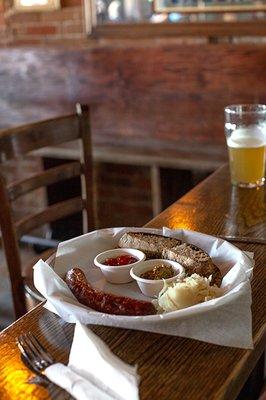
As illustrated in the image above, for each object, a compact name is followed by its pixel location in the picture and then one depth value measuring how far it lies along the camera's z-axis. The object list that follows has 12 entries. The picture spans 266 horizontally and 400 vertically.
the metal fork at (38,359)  0.88
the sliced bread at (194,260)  1.14
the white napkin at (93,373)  0.84
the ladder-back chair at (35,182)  2.01
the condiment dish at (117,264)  1.18
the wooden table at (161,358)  0.88
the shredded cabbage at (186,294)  1.03
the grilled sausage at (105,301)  1.03
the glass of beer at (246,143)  1.87
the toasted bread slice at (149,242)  1.25
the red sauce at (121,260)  1.22
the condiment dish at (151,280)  1.11
